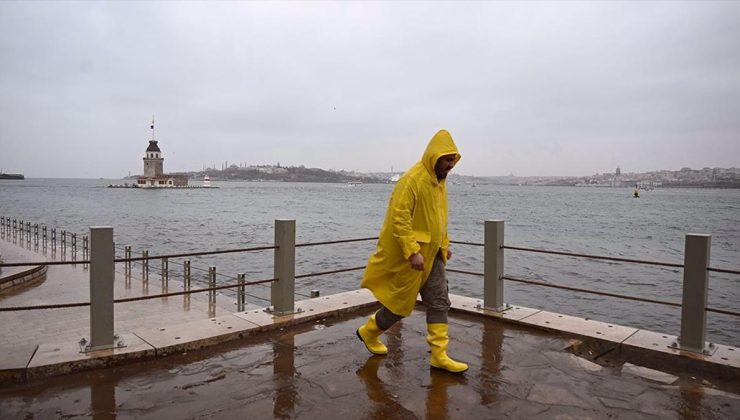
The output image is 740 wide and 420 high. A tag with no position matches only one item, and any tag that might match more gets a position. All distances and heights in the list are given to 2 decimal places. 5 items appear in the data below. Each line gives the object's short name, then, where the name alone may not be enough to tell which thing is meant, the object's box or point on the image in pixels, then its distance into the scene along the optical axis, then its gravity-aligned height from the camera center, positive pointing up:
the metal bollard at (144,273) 13.05 -2.45
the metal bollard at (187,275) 11.65 -2.20
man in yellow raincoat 4.23 -0.53
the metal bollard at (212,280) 11.12 -2.16
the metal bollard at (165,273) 11.88 -2.23
